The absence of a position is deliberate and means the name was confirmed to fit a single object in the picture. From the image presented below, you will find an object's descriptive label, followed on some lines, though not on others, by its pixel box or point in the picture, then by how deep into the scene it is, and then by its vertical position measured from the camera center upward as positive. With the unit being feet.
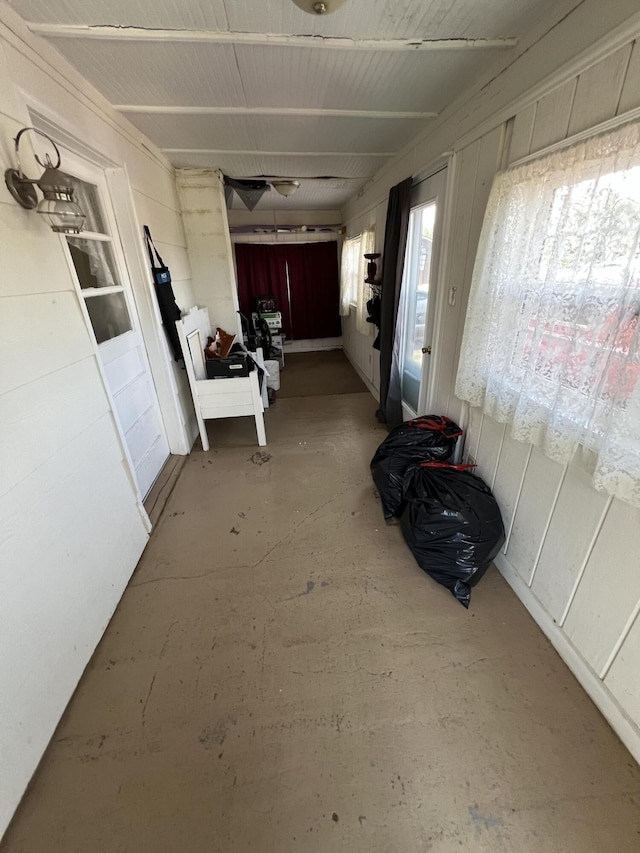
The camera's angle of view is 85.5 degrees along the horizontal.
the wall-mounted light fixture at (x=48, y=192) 3.96 +0.92
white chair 9.07 -2.89
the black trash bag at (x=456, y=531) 5.09 -3.61
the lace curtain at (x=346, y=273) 15.81 -0.14
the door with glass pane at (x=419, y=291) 7.52 -0.55
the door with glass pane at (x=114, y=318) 6.34 -0.79
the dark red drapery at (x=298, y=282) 19.31 -0.58
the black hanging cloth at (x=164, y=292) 8.18 -0.38
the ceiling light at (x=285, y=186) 11.85 +2.67
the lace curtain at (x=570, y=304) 3.18 -0.41
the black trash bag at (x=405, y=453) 6.48 -3.21
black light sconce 11.81 -0.06
